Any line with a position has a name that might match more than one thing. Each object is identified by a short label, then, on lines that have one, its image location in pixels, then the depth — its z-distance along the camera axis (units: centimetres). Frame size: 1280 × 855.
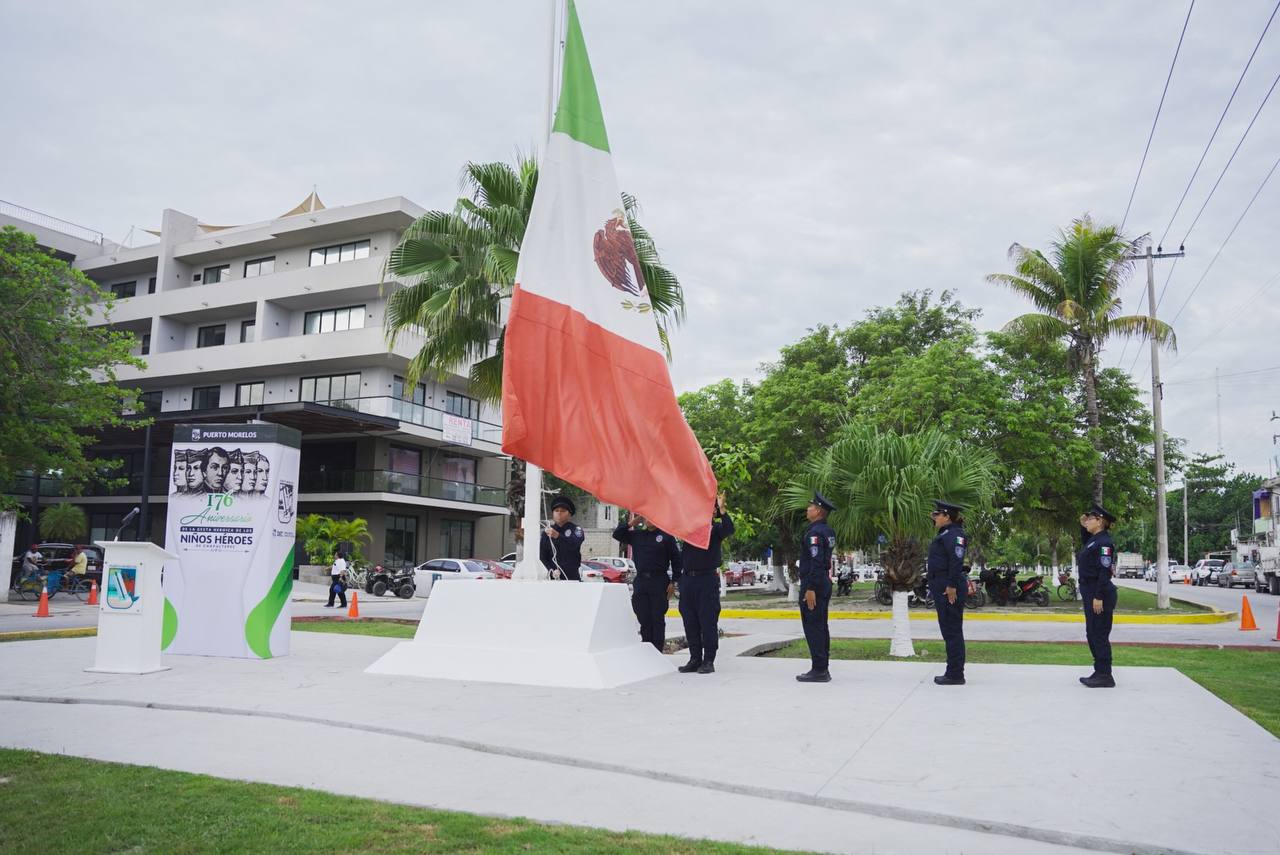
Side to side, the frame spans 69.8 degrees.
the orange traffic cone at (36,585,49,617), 2006
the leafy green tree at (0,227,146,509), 2220
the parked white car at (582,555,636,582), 4033
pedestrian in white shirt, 2469
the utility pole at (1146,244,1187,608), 2400
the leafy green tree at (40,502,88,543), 3431
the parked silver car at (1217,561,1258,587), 5297
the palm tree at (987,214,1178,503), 2652
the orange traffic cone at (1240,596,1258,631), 1818
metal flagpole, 989
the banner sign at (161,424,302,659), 1105
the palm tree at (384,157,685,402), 1591
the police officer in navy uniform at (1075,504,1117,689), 891
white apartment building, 3791
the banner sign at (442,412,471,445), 3862
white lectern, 954
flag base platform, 889
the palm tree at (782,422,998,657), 1220
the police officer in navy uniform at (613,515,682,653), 1053
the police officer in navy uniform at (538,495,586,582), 1126
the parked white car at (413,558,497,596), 2991
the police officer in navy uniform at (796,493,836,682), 939
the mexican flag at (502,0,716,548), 881
